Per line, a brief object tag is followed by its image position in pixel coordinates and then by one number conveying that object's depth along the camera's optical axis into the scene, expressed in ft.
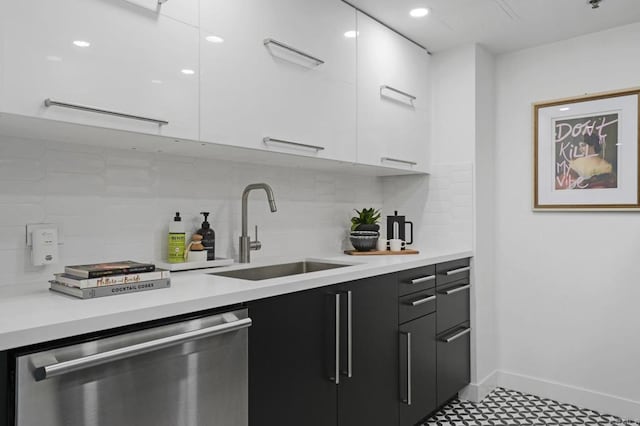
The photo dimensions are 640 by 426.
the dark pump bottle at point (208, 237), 7.01
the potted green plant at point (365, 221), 9.55
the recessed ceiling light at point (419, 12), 8.32
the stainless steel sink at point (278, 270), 7.14
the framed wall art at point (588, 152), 9.11
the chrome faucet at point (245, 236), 7.50
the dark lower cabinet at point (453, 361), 8.68
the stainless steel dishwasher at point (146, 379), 3.45
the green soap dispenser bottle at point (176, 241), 6.59
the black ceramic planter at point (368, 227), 9.54
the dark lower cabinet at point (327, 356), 5.15
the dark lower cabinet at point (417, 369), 7.54
